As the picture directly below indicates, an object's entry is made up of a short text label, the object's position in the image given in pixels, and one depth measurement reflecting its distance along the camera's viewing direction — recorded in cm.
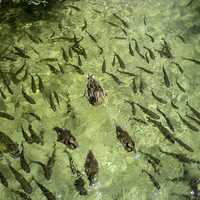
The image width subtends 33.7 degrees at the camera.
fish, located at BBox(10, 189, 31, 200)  523
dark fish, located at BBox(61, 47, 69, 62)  698
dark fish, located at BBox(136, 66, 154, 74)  683
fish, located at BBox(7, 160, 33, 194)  529
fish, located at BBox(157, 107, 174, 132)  607
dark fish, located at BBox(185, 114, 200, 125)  609
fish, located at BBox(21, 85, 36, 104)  629
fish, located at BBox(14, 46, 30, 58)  700
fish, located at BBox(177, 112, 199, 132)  601
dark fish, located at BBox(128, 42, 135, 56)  715
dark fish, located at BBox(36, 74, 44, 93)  646
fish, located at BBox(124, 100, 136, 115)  621
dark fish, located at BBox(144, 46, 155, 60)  710
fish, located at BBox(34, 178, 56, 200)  524
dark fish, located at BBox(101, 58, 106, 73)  682
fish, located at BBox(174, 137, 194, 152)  578
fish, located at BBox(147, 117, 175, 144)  593
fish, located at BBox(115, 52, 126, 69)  693
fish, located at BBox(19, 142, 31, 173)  548
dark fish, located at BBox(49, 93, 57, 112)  622
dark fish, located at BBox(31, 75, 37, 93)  646
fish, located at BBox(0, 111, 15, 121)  606
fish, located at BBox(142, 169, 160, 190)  543
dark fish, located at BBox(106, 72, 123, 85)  664
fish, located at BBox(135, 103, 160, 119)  616
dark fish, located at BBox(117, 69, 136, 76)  677
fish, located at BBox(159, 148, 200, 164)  567
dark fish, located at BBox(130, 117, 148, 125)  608
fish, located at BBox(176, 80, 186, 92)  654
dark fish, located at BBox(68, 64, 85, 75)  675
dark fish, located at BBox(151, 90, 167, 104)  637
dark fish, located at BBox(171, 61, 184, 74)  682
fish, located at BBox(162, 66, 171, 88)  664
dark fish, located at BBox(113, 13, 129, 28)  772
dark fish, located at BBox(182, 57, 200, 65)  693
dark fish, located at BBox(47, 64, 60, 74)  673
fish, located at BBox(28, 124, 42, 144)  579
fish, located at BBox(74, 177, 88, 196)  534
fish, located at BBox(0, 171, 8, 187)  534
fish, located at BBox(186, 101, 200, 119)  618
